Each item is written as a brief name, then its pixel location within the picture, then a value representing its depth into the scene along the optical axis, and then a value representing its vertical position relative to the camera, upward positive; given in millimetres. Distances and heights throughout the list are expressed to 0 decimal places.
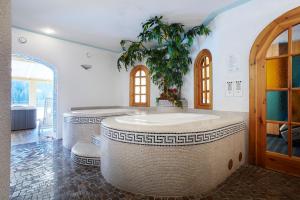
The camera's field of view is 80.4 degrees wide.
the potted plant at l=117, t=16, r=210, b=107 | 3139 +991
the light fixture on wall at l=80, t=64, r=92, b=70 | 4375 +843
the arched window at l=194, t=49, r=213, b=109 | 3402 +388
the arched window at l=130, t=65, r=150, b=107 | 4781 +393
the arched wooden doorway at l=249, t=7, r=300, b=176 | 2139 +57
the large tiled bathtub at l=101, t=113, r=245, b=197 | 1647 -551
